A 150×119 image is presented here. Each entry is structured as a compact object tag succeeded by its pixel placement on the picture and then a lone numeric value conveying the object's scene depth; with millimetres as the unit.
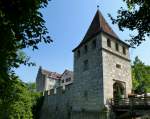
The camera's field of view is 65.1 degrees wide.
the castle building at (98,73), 10274
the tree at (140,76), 17406
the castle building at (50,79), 25214
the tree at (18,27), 2362
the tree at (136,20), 3311
